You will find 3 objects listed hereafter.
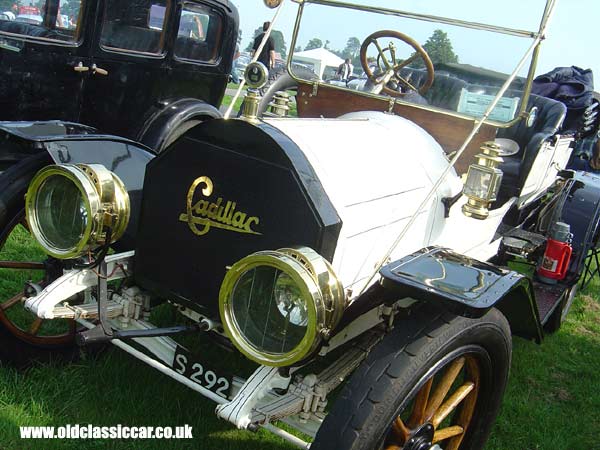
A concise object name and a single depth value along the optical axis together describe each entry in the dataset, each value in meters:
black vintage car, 4.16
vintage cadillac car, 1.70
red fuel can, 3.24
